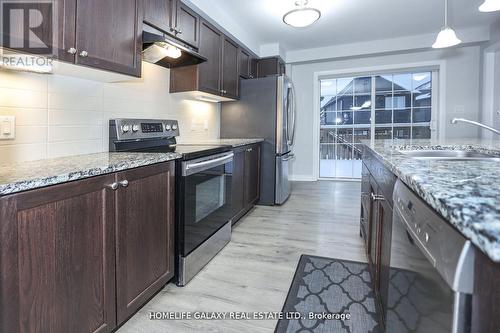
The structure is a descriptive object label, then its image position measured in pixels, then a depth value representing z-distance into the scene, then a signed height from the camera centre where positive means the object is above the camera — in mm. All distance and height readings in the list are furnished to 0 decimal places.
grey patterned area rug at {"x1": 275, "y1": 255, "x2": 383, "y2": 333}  1508 -828
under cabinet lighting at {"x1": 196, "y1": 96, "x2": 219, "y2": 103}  3286 +708
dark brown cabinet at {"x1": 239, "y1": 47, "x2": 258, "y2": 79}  3967 +1351
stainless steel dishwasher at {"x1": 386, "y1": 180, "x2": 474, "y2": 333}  483 -231
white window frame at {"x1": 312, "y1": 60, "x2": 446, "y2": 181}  4945 +1418
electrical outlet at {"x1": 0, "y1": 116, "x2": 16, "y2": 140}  1437 +141
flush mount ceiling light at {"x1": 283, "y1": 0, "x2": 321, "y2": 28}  2776 +1408
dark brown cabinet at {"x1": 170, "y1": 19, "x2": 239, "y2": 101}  2791 +950
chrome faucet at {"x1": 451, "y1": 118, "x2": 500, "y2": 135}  1837 +260
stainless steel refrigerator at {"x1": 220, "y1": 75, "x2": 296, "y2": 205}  3805 +496
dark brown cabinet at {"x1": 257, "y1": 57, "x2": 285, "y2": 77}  4629 +1481
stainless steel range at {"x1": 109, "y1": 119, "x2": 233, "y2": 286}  1855 -217
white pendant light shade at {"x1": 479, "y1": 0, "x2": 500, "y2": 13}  2111 +1158
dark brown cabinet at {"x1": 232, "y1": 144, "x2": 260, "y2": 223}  3043 -235
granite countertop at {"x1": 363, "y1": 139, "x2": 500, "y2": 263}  437 -65
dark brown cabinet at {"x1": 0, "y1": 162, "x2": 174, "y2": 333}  933 -379
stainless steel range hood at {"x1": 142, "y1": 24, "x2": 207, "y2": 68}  1948 +796
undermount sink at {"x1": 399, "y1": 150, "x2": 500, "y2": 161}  1950 +55
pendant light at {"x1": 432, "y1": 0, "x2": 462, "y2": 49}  2854 +1220
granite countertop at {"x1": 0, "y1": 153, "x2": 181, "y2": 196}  954 -49
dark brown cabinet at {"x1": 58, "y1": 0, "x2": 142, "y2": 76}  1444 +685
